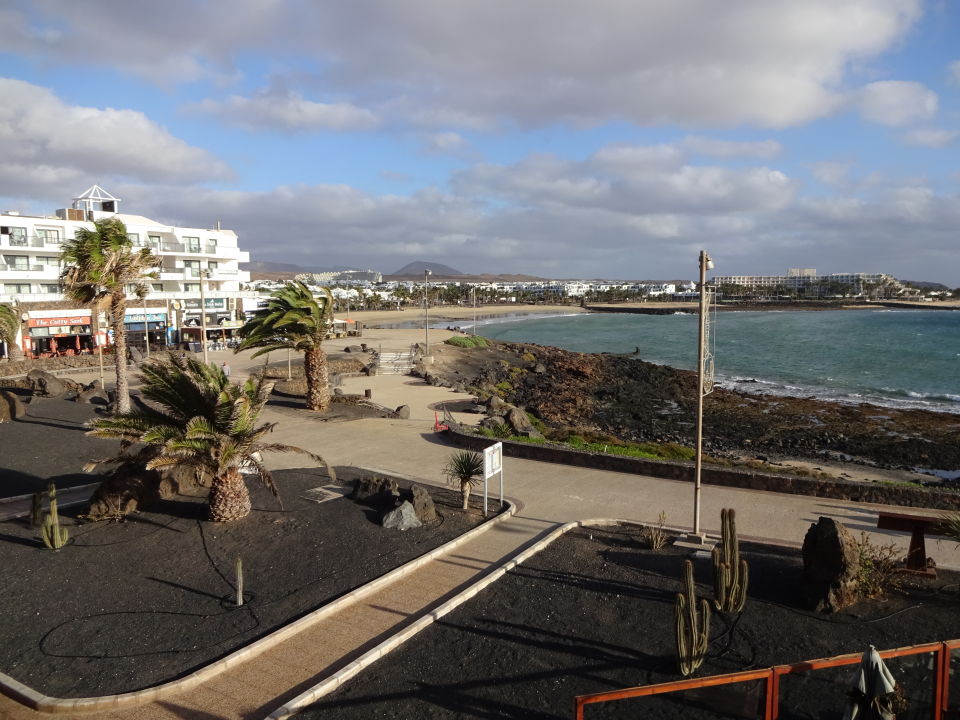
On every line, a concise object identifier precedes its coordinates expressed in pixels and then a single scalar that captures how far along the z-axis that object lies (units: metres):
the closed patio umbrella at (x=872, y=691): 5.61
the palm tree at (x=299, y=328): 21.86
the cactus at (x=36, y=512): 11.33
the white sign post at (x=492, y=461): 11.84
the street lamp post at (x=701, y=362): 9.75
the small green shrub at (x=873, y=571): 8.38
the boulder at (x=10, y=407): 19.78
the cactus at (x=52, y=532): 10.27
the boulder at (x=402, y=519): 11.29
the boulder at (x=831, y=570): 8.16
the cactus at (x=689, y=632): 6.86
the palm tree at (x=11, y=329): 31.74
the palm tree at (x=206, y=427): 10.66
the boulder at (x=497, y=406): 24.87
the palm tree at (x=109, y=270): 19.11
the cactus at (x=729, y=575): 8.20
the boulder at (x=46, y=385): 23.59
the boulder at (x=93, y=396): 23.33
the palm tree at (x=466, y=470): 12.17
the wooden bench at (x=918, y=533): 9.12
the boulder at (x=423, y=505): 11.70
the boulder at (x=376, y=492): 12.31
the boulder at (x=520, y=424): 20.77
